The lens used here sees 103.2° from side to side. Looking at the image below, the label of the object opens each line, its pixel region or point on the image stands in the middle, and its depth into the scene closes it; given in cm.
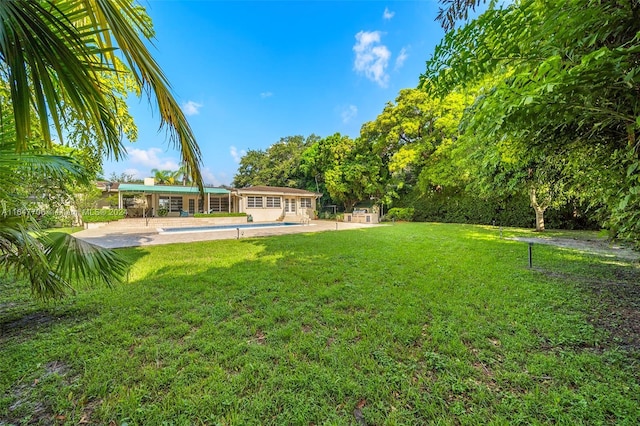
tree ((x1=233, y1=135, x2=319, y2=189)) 3066
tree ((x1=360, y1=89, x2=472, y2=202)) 1825
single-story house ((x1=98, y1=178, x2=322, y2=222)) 2181
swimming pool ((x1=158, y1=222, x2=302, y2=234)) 1630
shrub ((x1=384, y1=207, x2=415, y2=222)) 2150
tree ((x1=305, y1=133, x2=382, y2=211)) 2208
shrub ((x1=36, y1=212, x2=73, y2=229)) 1423
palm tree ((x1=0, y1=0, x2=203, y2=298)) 96
